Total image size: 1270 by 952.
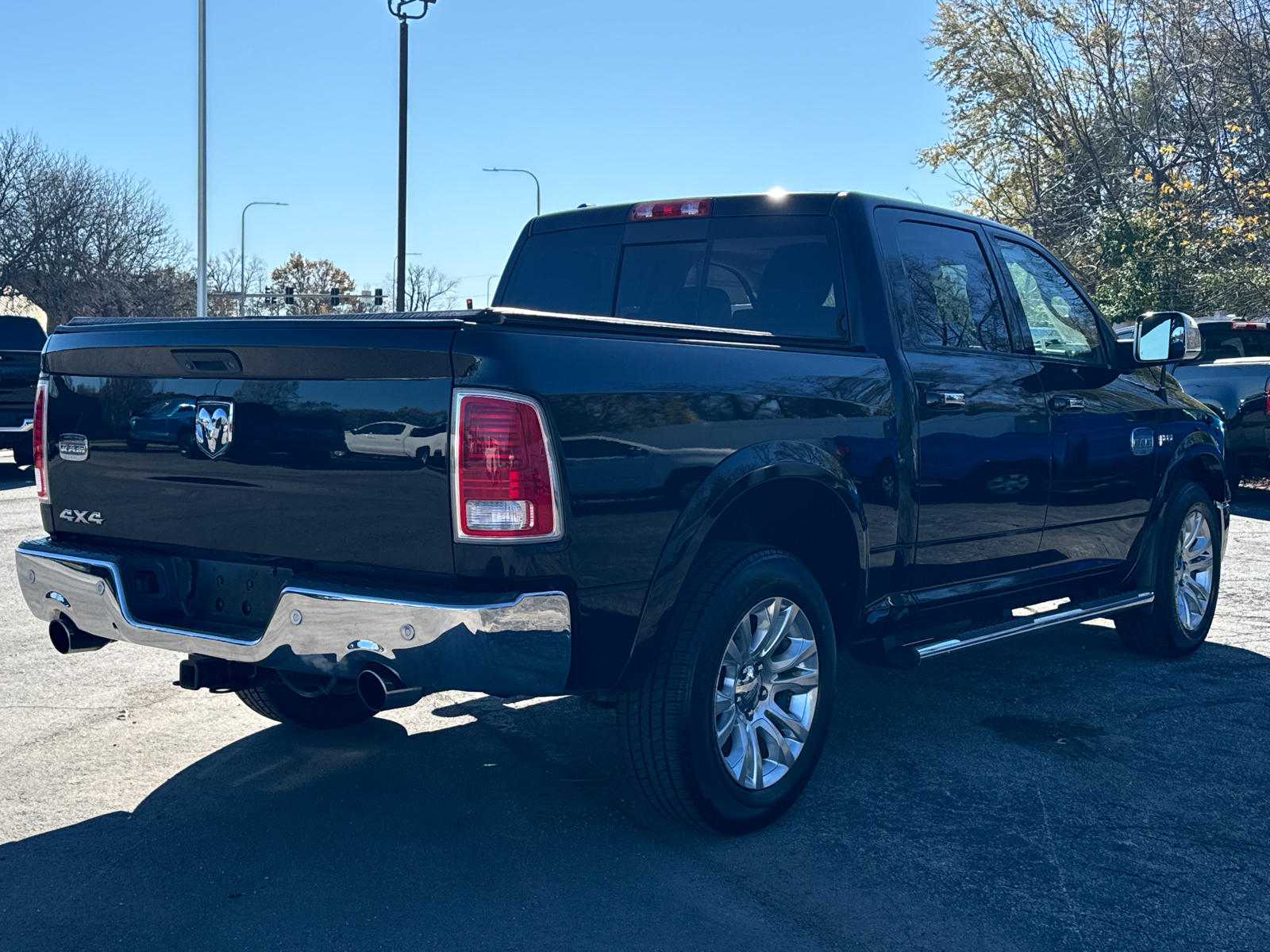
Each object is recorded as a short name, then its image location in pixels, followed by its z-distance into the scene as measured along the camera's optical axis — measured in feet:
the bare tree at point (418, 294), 139.19
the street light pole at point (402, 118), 86.43
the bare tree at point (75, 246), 133.39
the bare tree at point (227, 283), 199.62
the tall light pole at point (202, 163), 88.79
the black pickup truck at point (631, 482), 10.33
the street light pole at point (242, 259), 187.28
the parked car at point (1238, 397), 42.52
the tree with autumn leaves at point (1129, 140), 75.51
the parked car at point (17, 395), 48.49
